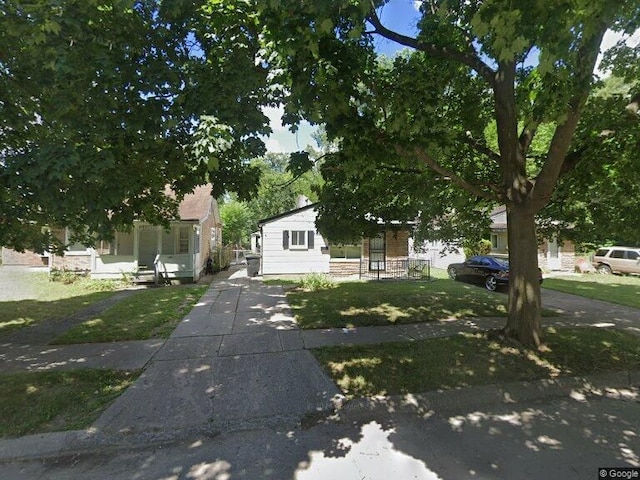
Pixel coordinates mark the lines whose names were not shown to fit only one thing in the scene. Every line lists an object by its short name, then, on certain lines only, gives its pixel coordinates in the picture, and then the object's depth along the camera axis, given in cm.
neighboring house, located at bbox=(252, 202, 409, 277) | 1784
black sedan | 1430
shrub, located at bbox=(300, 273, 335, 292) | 1270
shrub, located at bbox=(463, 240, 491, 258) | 2170
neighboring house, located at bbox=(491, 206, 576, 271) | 2156
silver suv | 1888
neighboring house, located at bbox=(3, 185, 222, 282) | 1559
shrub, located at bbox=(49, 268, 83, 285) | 1433
